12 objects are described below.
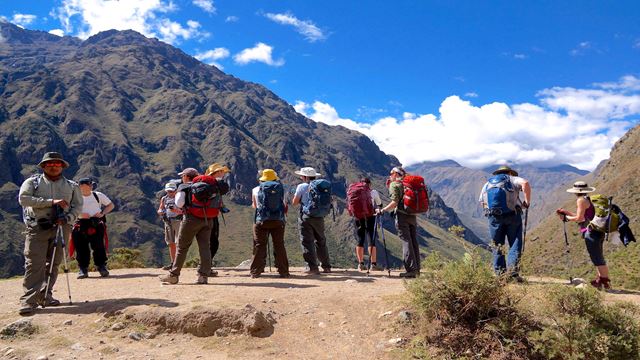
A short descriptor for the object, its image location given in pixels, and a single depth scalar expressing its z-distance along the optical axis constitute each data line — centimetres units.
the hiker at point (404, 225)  1059
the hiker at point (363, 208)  1181
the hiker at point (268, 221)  1066
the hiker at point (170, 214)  1260
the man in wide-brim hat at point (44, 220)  769
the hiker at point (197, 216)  966
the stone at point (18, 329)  675
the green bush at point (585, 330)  590
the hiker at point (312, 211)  1141
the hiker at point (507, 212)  895
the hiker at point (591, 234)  912
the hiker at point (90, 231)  1167
